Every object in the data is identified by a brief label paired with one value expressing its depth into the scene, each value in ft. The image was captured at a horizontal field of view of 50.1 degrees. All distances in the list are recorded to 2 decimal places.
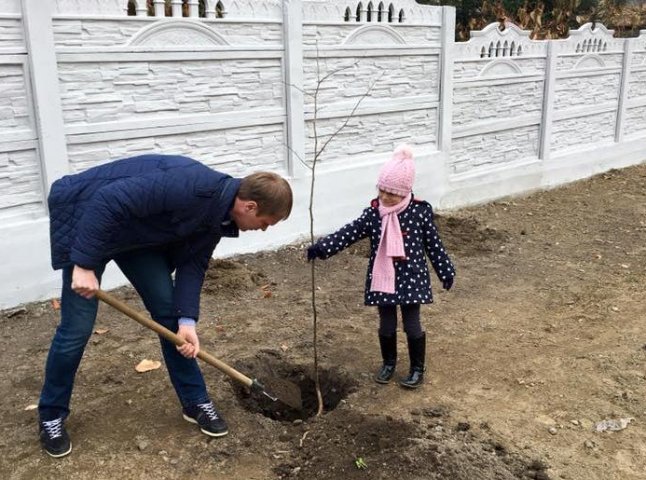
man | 8.96
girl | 11.78
